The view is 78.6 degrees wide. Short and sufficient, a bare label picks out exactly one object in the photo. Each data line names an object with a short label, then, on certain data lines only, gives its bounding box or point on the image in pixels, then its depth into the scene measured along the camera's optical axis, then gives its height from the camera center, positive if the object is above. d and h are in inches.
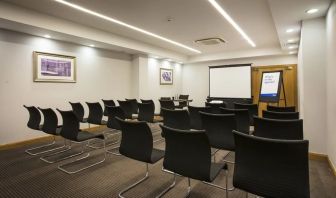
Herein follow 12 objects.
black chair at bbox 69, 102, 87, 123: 183.8 -11.7
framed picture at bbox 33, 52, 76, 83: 191.8 +29.5
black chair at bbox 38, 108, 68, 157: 139.9 -18.0
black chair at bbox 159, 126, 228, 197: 71.1 -21.5
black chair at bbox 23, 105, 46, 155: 150.8 -17.1
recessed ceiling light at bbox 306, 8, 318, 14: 134.3 +57.3
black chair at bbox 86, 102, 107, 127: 173.6 -14.7
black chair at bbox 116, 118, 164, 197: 88.8 -20.9
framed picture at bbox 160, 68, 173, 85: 345.0 +35.4
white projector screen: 323.3 +25.9
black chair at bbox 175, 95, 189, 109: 296.7 -8.3
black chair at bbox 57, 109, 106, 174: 124.9 -22.0
